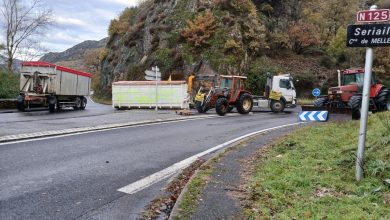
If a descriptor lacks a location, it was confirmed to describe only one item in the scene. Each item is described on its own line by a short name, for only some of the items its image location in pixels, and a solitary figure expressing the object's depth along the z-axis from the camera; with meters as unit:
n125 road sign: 6.18
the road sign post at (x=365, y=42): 6.21
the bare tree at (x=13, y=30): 40.97
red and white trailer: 25.38
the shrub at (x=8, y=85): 29.06
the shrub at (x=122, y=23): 57.88
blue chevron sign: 8.45
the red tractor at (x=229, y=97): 24.56
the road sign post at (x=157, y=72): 25.87
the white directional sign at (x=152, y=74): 25.84
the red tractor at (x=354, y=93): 18.58
